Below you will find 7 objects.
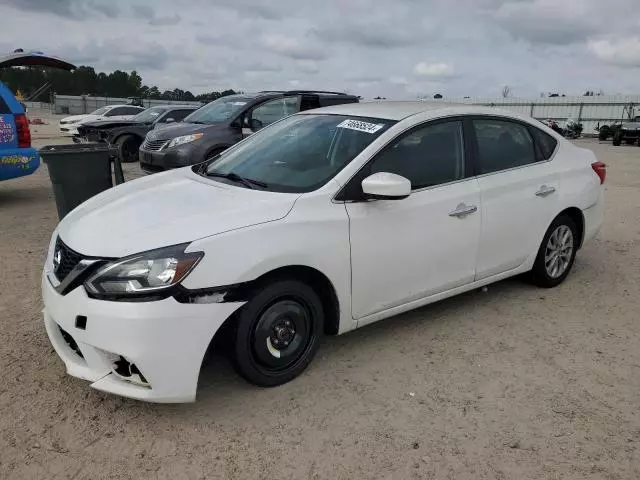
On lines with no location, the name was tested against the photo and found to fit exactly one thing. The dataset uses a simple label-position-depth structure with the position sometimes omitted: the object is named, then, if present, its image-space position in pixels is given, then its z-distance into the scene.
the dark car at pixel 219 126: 8.93
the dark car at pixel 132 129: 13.77
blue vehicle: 7.75
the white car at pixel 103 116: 19.23
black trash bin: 6.02
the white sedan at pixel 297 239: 2.78
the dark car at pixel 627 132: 26.57
